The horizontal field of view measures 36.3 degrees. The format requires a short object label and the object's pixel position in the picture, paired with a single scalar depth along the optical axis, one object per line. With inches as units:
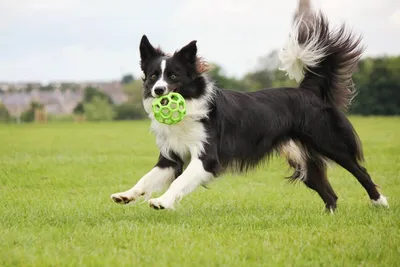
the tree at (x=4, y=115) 2620.6
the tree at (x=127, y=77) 4824.8
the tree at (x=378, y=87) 2028.8
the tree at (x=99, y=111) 2709.2
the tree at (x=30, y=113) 2681.3
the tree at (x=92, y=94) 2930.6
